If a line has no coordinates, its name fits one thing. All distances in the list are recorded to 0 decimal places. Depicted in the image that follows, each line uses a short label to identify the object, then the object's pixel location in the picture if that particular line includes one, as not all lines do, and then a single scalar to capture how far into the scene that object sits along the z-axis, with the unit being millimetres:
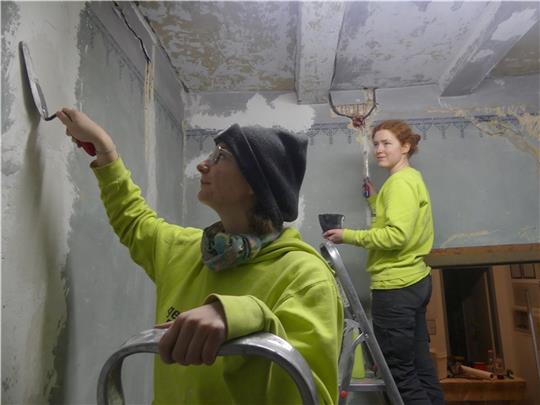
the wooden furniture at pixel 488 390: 3029
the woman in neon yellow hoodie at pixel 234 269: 534
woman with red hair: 1743
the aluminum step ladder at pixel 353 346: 1553
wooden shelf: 2145
